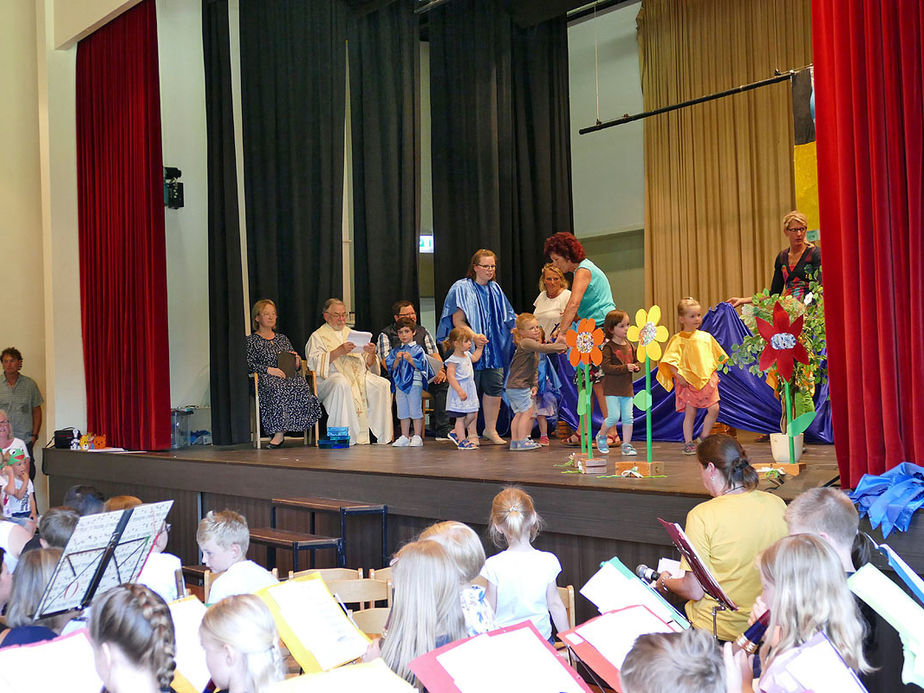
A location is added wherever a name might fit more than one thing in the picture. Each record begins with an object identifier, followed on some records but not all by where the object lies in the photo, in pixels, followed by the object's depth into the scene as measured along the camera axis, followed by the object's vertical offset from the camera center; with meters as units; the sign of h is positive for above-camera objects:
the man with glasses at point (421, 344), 8.02 +0.14
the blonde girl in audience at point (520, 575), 3.17 -0.74
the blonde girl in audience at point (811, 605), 2.11 -0.59
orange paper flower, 5.20 +0.06
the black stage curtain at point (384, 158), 9.16 +2.04
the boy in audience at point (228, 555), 3.22 -0.69
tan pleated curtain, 10.13 +2.31
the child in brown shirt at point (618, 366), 6.06 -0.08
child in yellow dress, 6.38 -0.11
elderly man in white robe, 8.05 -0.17
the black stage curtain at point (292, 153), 8.79 +2.04
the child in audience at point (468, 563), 2.57 -0.59
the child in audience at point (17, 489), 6.31 -0.77
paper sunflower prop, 4.89 +0.09
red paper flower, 4.53 +0.02
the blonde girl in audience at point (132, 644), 2.04 -0.60
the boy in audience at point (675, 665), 1.62 -0.55
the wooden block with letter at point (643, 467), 4.70 -0.59
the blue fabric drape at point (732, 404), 6.76 -0.42
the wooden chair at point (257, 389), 7.85 -0.19
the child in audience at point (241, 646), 2.04 -0.61
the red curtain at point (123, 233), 8.23 +1.28
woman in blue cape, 7.32 +0.32
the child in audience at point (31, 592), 2.66 -0.62
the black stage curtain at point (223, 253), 8.15 +1.03
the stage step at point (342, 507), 5.07 -0.80
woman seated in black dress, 7.93 -0.18
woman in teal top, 6.48 +0.51
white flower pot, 4.61 -0.50
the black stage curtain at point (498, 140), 9.65 +2.33
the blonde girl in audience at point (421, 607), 2.31 -0.62
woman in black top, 6.15 +0.57
